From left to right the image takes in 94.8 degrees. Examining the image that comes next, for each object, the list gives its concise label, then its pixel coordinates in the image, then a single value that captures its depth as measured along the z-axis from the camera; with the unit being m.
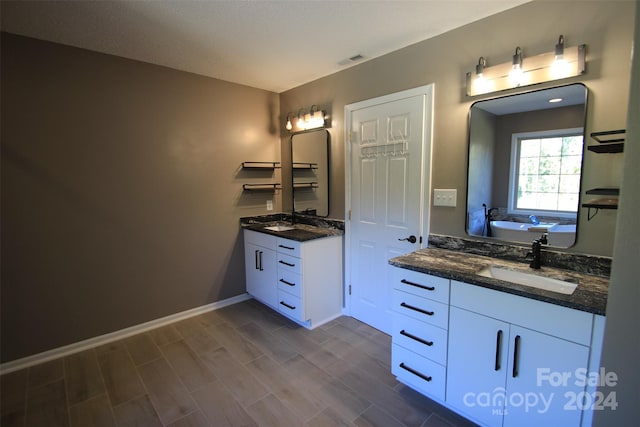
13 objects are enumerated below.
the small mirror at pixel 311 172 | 3.18
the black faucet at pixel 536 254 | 1.76
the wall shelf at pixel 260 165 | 3.46
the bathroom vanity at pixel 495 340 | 1.31
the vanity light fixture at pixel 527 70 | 1.65
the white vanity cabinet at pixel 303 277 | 2.78
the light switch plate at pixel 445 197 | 2.22
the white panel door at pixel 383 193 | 2.41
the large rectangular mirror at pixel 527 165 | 1.71
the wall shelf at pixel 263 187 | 3.49
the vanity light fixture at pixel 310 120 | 3.12
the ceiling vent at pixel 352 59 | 2.61
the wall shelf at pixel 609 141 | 1.51
